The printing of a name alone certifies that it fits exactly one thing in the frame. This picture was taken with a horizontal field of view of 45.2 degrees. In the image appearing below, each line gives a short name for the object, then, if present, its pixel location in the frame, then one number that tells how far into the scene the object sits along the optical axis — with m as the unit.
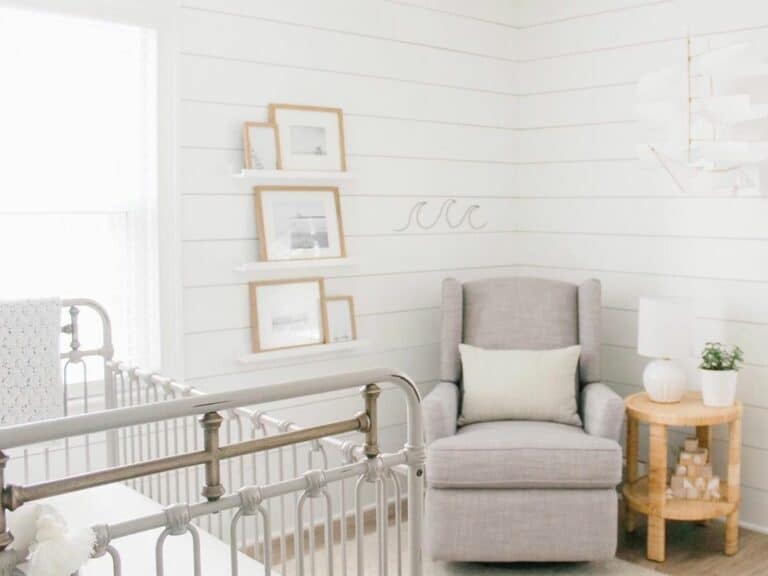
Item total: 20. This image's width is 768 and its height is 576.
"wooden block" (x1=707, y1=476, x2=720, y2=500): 3.41
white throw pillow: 3.47
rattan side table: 3.29
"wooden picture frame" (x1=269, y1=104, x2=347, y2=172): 3.40
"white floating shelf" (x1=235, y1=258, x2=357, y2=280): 3.34
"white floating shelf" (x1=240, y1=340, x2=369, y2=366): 3.38
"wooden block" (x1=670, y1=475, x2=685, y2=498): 3.45
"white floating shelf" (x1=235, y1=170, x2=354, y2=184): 3.28
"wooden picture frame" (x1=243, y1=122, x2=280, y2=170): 3.30
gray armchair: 3.12
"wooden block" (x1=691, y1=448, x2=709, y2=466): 3.46
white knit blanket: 2.50
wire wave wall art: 3.92
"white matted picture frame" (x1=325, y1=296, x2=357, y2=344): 3.61
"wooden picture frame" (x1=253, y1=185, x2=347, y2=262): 3.36
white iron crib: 1.45
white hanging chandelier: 3.22
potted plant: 3.33
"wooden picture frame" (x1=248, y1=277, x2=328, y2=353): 3.38
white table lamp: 3.40
